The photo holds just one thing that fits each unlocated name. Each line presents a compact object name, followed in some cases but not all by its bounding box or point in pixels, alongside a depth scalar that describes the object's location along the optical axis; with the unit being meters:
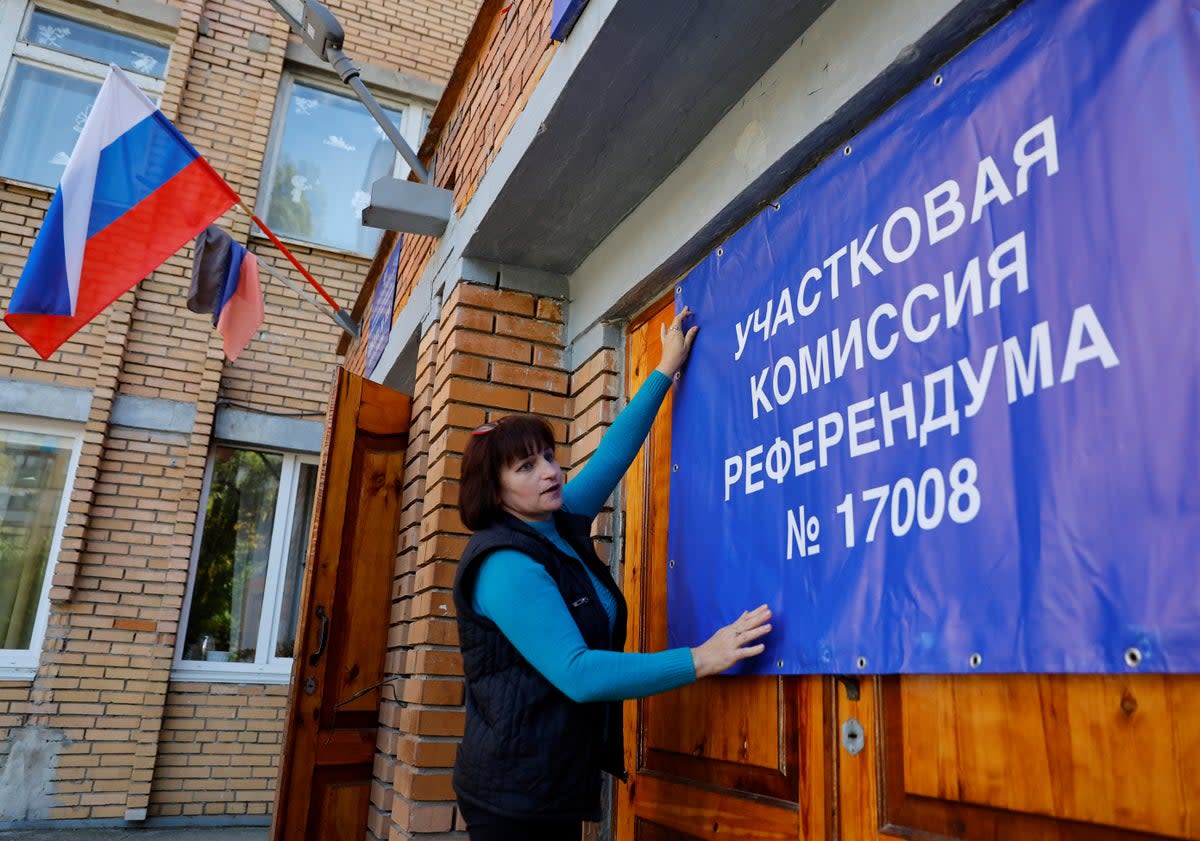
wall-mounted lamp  3.46
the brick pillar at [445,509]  2.70
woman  1.71
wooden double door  1.10
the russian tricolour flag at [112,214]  3.76
